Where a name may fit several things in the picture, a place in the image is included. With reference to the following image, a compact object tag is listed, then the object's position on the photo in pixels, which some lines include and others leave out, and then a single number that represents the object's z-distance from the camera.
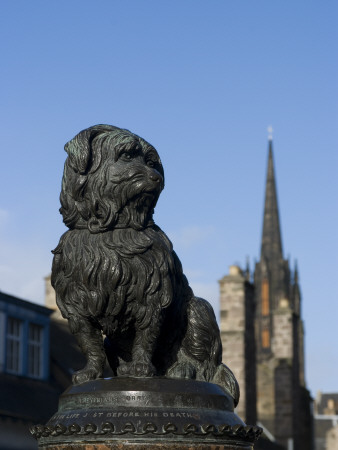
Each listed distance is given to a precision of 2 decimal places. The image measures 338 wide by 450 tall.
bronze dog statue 6.09
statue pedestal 5.69
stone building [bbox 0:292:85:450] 23.00
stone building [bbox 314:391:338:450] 69.94
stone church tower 29.45
